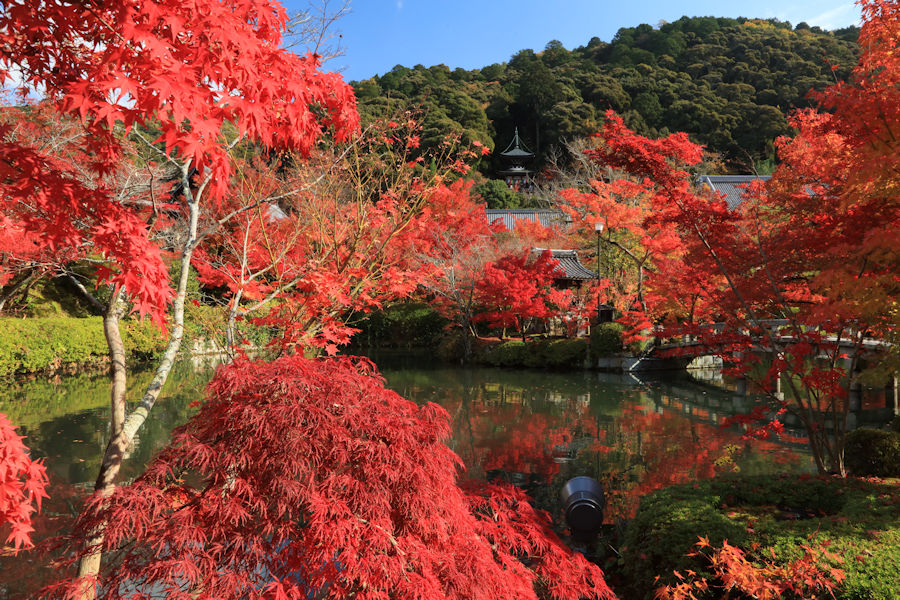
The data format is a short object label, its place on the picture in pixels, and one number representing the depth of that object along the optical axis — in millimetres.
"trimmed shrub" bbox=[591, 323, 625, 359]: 16250
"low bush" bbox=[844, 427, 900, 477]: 5660
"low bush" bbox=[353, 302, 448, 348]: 21688
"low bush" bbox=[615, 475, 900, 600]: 3133
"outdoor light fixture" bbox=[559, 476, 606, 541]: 4906
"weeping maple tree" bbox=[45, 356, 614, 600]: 2152
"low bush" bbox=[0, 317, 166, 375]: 13219
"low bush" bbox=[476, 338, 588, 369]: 16812
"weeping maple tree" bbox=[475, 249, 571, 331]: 16734
